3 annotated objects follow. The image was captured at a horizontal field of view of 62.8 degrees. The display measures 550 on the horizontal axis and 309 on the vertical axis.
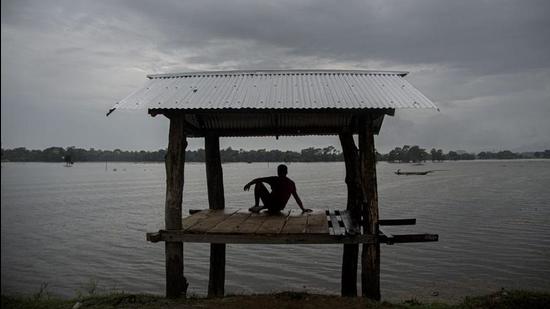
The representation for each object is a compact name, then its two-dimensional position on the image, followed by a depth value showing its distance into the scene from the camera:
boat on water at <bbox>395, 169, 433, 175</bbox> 78.29
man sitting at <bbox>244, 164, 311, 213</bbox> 9.83
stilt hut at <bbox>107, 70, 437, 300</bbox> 7.22
